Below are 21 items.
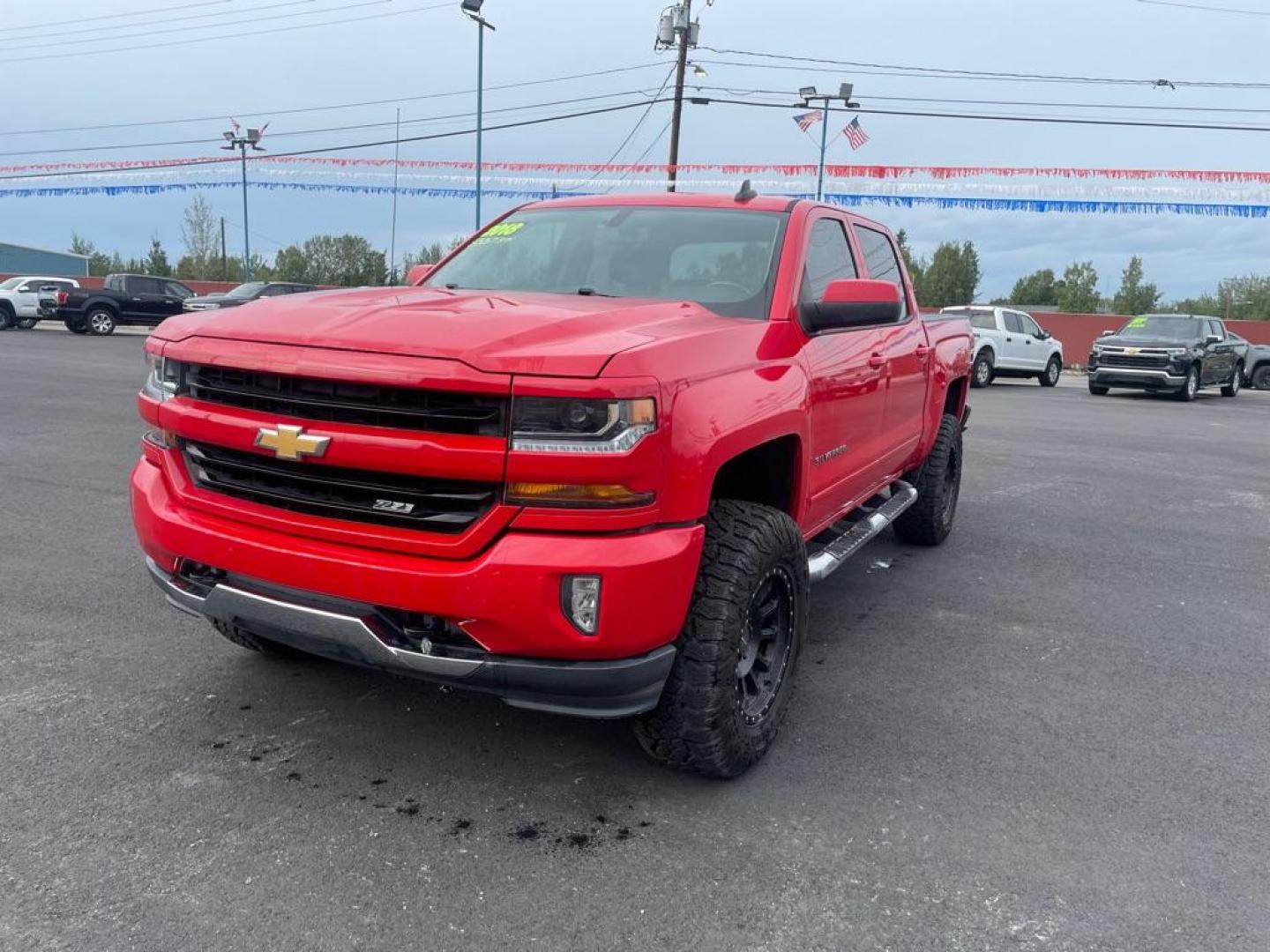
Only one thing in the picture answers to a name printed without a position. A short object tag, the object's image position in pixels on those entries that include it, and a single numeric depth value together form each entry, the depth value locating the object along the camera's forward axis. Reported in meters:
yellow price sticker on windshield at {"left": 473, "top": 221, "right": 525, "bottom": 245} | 4.66
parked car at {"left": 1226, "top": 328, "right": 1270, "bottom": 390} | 27.33
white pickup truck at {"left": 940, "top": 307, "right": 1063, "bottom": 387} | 21.11
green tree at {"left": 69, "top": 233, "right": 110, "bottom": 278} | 94.50
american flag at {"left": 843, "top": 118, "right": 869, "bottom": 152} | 28.97
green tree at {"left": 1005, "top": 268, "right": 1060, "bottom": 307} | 98.38
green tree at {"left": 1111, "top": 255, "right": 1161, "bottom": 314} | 87.12
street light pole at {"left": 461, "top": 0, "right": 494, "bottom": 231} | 23.61
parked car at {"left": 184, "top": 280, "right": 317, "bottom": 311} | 25.17
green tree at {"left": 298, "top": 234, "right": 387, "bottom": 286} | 83.56
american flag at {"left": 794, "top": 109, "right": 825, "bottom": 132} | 28.80
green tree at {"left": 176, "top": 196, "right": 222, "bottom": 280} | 75.12
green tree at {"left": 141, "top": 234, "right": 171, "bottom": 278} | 77.25
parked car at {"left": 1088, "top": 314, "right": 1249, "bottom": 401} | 20.47
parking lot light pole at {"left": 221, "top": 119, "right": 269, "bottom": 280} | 36.50
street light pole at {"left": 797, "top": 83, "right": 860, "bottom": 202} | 29.83
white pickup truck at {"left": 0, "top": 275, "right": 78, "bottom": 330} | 28.92
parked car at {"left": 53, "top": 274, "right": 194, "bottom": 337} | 28.22
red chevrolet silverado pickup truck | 2.62
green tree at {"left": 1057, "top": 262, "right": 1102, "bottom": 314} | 89.43
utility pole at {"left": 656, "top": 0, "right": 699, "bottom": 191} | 27.20
